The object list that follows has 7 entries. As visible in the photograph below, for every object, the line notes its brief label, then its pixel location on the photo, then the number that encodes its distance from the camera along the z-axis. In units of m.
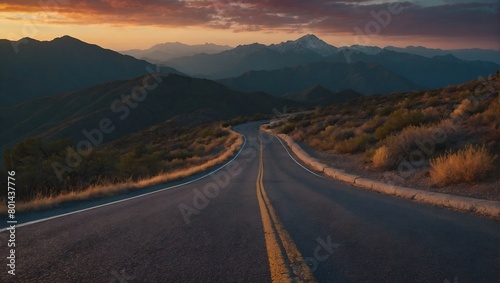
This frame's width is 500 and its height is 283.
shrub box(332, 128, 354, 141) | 25.32
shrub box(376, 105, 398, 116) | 30.05
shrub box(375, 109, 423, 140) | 18.56
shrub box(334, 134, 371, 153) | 20.40
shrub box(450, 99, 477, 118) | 17.11
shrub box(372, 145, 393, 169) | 13.96
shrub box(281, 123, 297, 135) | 46.52
